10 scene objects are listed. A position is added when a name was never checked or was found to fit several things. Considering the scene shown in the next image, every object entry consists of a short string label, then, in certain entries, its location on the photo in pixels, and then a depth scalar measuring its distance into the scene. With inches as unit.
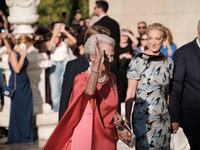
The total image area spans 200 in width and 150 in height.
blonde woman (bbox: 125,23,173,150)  288.3
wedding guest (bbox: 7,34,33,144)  473.4
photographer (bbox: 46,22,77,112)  566.5
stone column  510.8
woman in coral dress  222.9
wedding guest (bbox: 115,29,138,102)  562.1
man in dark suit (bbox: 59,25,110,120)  269.6
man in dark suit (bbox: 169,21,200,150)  295.0
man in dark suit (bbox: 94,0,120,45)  482.0
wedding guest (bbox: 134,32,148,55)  578.7
